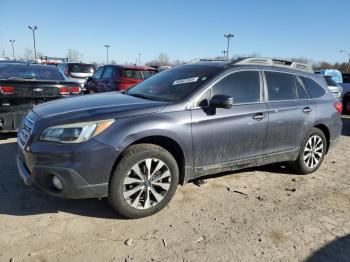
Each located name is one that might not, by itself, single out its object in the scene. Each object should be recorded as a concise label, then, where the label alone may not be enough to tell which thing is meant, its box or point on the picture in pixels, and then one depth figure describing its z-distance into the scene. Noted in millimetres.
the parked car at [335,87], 14227
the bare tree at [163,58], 113112
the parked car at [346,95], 15695
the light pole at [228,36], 52844
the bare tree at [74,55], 102669
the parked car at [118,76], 11453
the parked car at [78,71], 16503
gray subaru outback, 3615
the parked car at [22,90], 6512
